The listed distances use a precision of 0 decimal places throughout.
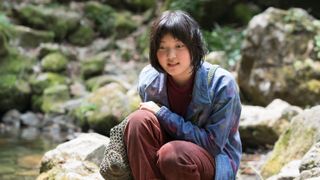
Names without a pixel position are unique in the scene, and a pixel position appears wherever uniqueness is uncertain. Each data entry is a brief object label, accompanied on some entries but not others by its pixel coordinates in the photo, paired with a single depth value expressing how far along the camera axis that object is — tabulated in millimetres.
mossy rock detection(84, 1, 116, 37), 12945
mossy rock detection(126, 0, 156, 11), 13595
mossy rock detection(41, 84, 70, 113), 9344
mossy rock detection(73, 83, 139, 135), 7641
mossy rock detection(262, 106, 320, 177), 4062
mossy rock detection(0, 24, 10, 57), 9883
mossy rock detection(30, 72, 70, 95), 9961
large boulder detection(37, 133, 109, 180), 3641
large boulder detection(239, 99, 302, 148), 5891
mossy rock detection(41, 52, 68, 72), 10680
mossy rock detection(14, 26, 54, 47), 11531
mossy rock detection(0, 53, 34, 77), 10133
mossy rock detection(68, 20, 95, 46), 12625
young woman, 2654
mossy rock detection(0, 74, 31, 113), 9469
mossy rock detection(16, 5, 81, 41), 12289
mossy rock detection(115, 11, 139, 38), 12883
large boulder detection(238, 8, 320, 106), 7133
